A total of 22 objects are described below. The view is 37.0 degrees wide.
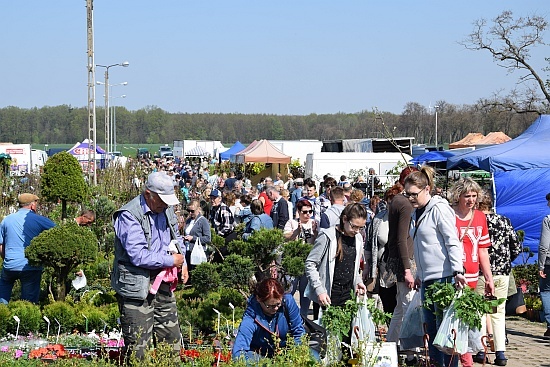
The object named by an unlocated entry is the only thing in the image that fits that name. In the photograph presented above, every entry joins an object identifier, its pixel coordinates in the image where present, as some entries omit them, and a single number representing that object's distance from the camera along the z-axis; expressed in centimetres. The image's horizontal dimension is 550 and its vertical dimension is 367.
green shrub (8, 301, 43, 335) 889
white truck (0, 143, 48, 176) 4312
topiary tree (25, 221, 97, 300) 912
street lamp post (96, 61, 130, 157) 4459
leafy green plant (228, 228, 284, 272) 812
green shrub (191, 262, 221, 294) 859
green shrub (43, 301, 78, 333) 912
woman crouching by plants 582
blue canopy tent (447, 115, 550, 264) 1457
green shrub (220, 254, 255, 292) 814
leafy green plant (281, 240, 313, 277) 789
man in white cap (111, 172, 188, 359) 577
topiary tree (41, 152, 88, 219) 1541
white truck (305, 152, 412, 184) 3002
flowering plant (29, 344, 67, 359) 682
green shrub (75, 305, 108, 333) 912
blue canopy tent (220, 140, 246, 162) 4097
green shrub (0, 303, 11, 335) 884
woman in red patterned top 688
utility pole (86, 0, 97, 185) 2205
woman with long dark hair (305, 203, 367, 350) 655
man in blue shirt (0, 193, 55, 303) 965
